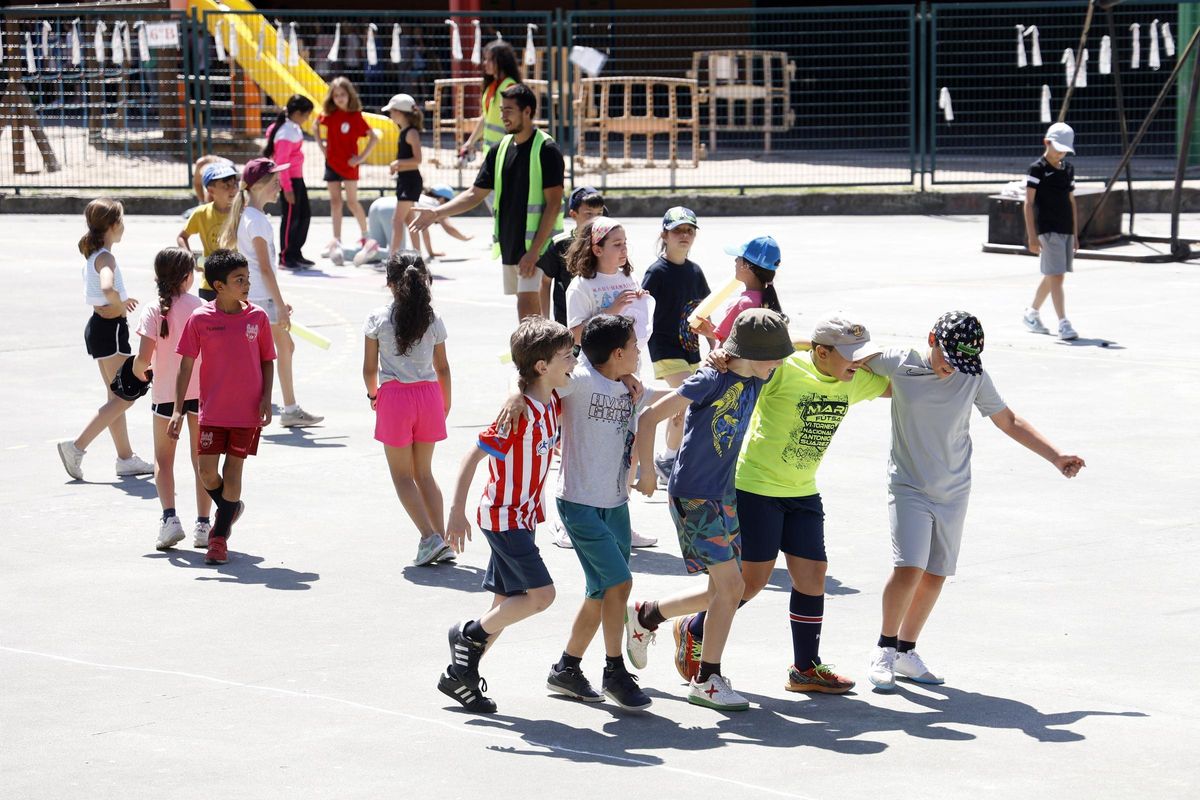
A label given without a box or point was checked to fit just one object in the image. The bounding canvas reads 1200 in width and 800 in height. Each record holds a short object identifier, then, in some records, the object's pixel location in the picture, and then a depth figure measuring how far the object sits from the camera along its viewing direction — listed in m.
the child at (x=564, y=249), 17.28
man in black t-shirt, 20.42
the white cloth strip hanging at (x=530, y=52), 40.59
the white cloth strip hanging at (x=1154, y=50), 37.93
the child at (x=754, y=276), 14.65
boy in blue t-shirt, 11.61
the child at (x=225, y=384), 15.54
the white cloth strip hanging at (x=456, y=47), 41.37
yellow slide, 46.12
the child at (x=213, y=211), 19.64
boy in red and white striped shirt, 11.60
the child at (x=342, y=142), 34.97
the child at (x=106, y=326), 18.09
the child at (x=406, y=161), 33.03
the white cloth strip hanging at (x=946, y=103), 39.87
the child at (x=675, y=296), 16.72
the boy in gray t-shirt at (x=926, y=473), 12.12
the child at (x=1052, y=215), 25.95
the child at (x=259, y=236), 19.83
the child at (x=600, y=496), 11.72
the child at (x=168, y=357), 16.06
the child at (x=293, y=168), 33.37
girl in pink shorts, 15.37
